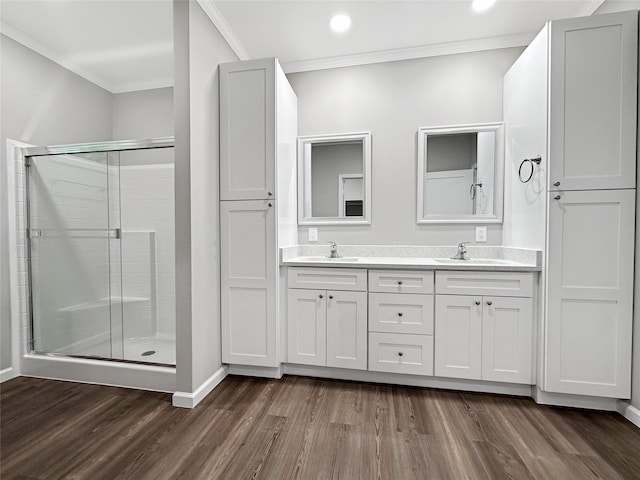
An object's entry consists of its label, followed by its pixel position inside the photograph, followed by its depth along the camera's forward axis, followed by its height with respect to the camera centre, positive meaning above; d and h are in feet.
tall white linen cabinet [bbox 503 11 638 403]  5.58 +0.63
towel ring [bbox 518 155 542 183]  6.22 +1.60
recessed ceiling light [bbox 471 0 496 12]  6.60 +5.30
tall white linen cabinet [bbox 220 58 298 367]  7.01 +0.64
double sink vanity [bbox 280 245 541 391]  6.29 -1.90
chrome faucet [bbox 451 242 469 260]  7.71 -0.46
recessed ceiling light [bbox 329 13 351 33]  7.07 +5.29
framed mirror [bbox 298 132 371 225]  8.57 +1.67
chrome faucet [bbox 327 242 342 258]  8.28 -0.47
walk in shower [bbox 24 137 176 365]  7.64 -0.29
